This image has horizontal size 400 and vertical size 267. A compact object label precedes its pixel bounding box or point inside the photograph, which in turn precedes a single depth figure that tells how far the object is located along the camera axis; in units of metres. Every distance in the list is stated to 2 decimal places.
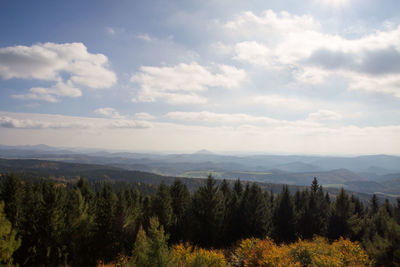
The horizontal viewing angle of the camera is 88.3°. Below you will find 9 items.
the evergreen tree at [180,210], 38.03
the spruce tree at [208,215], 35.75
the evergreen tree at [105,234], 34.25
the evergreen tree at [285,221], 44.59
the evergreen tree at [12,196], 30.47
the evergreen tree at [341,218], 40.12
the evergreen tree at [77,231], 30.61
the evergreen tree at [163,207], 35.75
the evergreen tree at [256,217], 39.12
